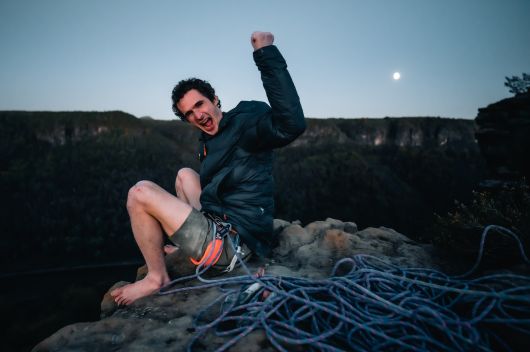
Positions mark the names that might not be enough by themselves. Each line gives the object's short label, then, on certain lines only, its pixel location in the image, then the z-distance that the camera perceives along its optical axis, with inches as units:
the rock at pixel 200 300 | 52.4
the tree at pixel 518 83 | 295.9
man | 69.6
